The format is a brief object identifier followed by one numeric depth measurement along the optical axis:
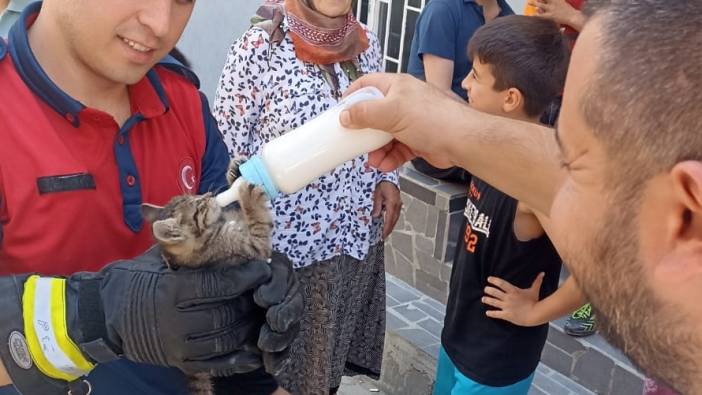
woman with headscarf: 2.85
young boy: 2.59
